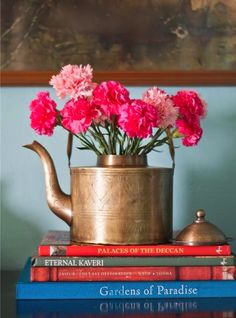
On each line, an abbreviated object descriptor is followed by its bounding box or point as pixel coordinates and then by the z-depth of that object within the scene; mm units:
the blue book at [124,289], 1037
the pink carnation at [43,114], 1110
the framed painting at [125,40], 1351
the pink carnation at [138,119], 1060
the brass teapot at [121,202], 1098
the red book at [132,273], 1044
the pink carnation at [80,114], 1079
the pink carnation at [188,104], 1133
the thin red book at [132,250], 1061
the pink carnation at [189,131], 1126
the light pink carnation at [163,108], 1108
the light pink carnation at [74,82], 1094
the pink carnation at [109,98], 1080
